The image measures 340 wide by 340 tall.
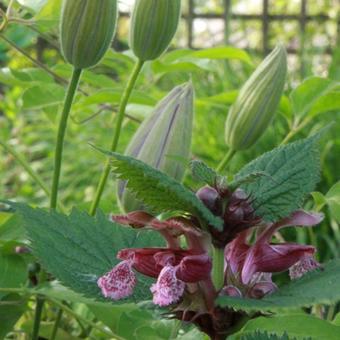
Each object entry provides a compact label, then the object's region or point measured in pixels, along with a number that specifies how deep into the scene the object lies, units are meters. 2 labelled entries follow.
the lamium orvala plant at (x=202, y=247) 0.34
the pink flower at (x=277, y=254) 0.36
